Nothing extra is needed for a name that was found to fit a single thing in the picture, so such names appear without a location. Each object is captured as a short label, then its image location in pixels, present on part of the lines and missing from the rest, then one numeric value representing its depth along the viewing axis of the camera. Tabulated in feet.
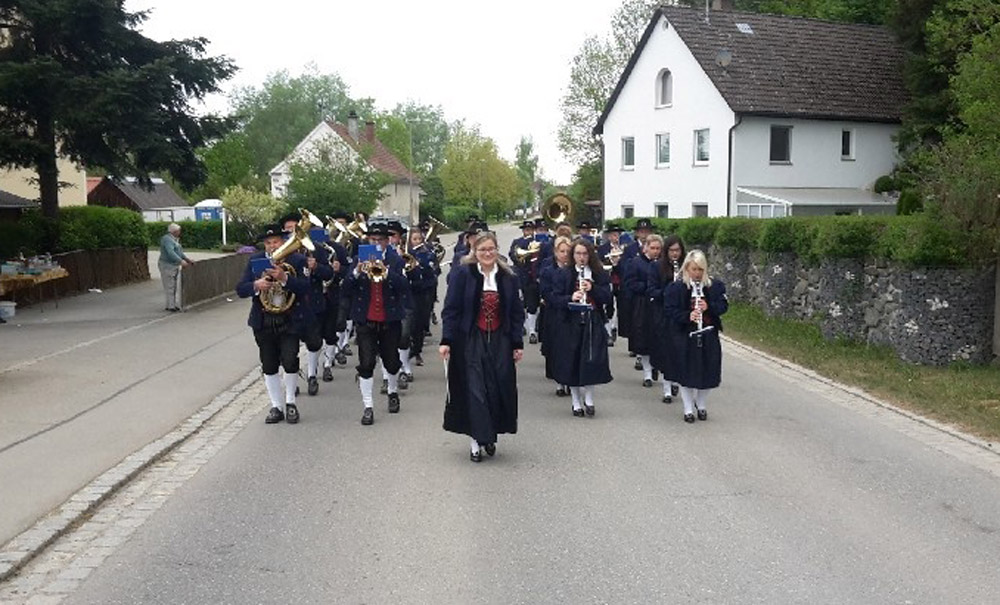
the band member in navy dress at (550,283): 35.01
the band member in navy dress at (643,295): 39.19
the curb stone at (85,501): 19.83
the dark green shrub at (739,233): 67.82
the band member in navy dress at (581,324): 33.86
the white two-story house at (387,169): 271.08
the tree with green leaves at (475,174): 325.21
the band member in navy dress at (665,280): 37.08
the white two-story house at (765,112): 122.83
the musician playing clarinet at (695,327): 33.42
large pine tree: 67.97
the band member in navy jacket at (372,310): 33.50
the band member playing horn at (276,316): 31.96
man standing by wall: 67.97
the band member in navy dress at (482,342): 27.81
